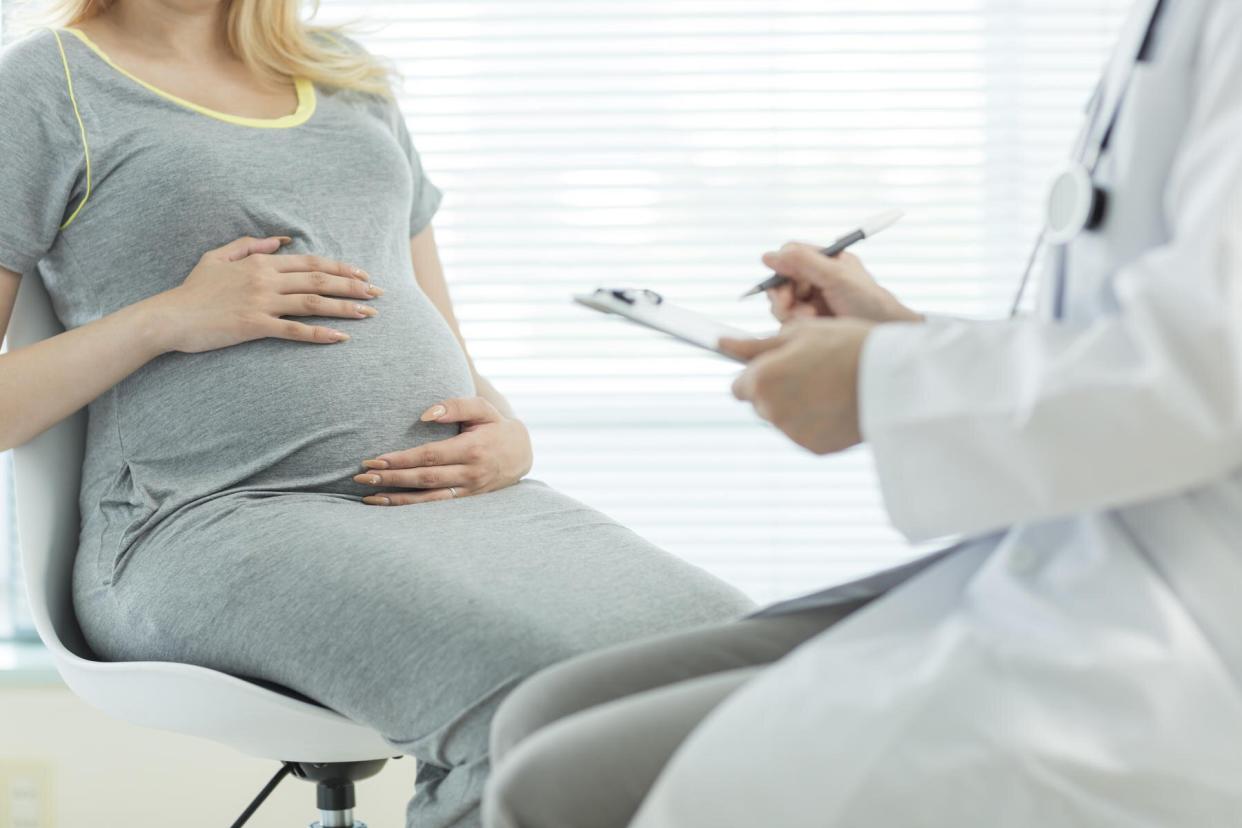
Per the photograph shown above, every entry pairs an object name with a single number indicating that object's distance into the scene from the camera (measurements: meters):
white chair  2.21
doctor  1.87
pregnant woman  2.16
